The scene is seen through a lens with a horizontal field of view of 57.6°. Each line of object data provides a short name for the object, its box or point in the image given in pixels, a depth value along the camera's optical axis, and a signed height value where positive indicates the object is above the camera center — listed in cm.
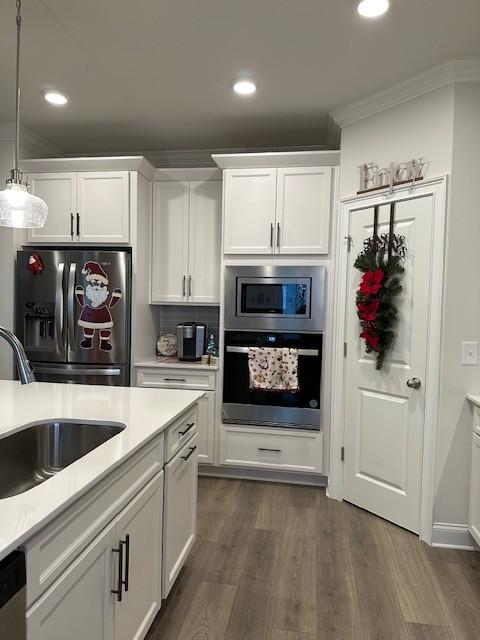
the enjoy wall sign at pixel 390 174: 264 +86
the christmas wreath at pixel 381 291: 273 +11
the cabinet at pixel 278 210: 322 +72
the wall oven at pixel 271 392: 324 -64
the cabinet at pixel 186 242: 363 +52
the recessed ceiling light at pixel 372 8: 195 +137
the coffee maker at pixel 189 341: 356 -31
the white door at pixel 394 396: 263 -56
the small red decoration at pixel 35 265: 340 +27
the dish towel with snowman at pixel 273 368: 322 -46
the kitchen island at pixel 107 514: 98 -61
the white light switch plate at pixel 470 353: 251 -24
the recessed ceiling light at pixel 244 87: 269 +137
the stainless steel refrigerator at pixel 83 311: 336 -8
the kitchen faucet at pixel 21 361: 129 -19
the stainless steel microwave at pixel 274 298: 321 +6
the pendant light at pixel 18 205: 163 +36
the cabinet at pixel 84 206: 344 +75
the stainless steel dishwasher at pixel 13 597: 82 -58
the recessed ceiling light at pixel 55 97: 290 +137
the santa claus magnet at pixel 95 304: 337 -2
